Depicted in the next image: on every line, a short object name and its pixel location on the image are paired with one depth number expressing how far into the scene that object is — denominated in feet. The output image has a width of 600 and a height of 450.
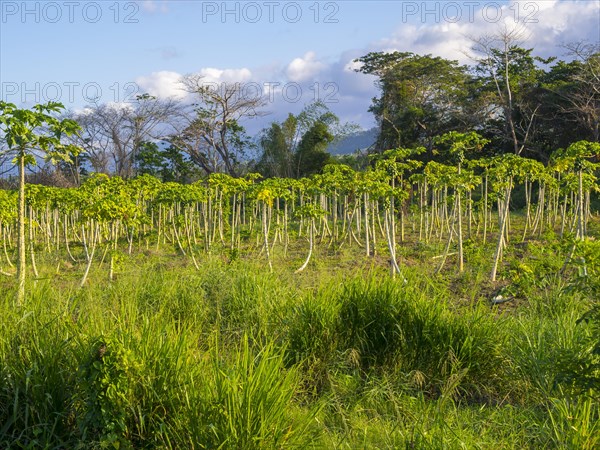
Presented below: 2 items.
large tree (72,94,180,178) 104.53
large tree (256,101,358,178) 94.58
